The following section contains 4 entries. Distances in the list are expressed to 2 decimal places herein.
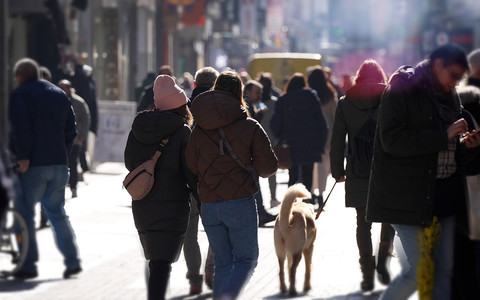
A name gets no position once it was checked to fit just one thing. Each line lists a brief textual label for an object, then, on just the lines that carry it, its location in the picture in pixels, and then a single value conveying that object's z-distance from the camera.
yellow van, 65.44
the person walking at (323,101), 32.55
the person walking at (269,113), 32.47
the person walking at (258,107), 27.16
